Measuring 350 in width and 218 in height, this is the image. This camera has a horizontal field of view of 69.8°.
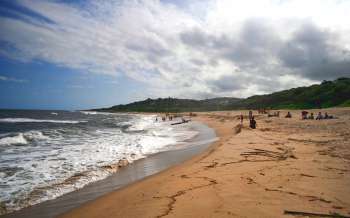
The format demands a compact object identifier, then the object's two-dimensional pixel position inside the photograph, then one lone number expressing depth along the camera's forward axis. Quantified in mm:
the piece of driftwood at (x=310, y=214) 4617
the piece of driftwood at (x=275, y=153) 10086
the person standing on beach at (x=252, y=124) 23497
